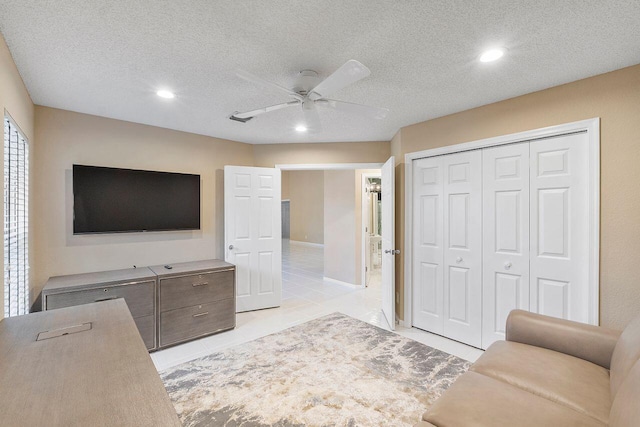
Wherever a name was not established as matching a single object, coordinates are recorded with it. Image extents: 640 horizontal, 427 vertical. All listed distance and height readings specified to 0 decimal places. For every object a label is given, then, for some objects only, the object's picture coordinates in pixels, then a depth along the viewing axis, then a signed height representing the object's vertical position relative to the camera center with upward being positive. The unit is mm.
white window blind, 1896 -66
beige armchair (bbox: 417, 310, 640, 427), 1214 -879
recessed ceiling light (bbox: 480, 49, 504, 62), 1844 +1009
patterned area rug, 1966 -1385
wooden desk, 840 -596
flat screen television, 2947 +125
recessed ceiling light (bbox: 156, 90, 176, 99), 2471 +1018
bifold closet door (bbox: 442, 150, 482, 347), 2938 -383
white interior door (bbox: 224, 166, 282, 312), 3932 -305
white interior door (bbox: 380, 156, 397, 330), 3377 -411
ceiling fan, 1672 +767
